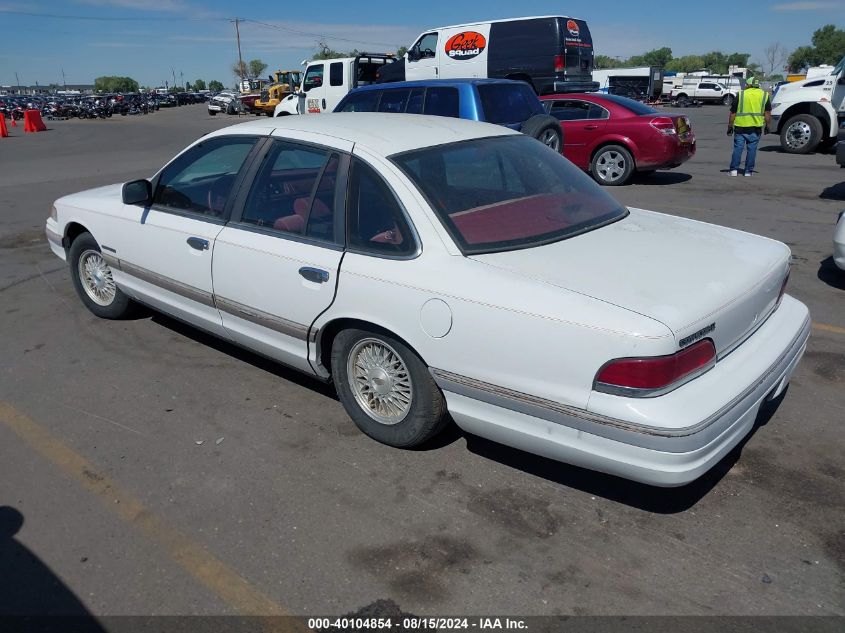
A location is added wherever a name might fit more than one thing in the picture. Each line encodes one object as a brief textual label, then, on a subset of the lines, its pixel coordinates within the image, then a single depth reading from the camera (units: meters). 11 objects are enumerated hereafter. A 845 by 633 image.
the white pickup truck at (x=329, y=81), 18.30
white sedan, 2.61
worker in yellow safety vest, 11.36
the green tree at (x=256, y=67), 121.81
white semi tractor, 14.27
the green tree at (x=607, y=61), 110.94
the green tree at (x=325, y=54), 90.06
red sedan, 11.22
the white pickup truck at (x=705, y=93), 45.38
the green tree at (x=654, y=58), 118.49
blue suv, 9.54
